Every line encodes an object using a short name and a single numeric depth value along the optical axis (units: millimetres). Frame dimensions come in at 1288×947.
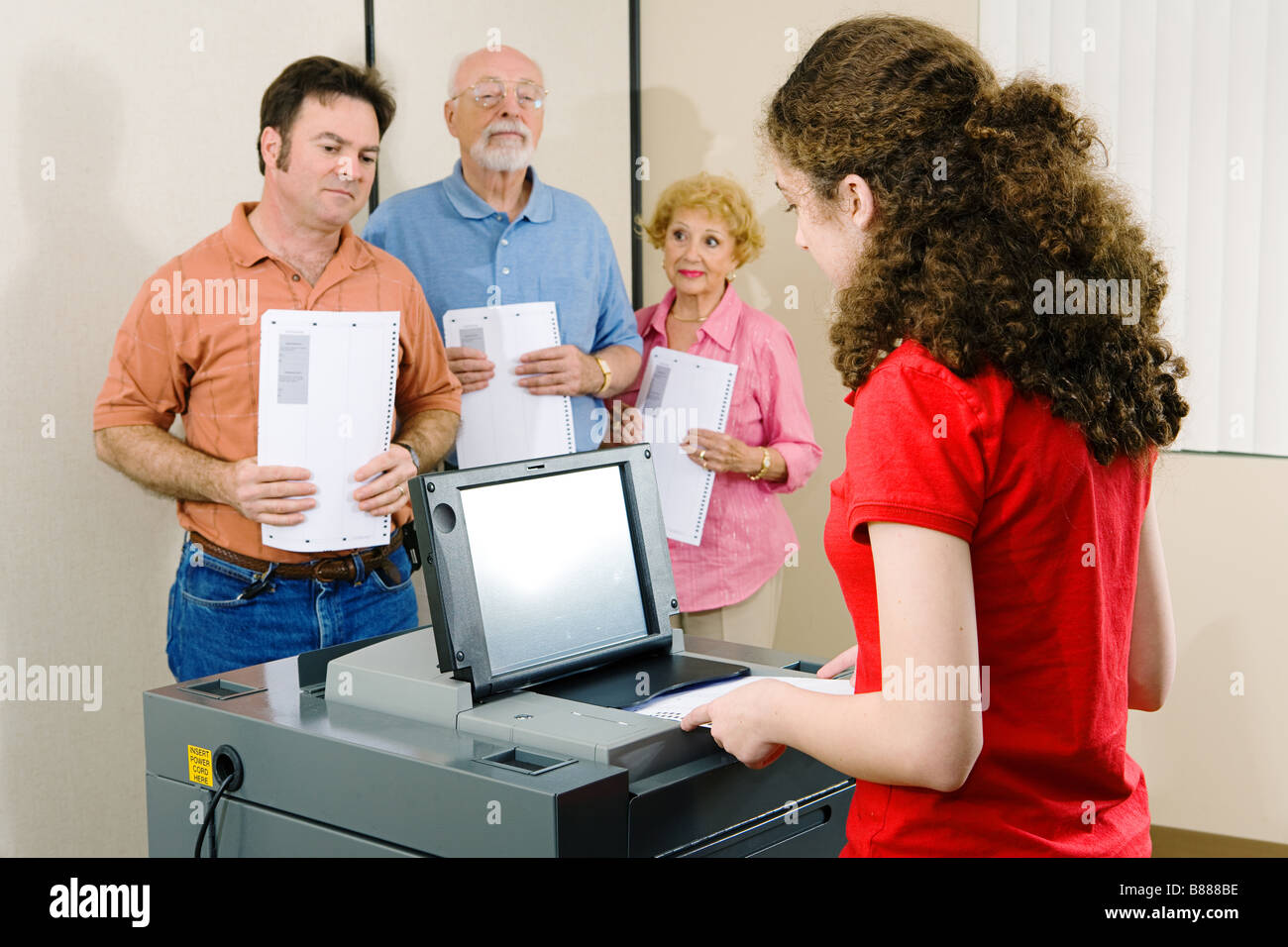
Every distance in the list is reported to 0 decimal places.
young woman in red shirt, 876
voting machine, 1056
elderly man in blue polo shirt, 2631
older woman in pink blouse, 2850
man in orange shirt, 2066
